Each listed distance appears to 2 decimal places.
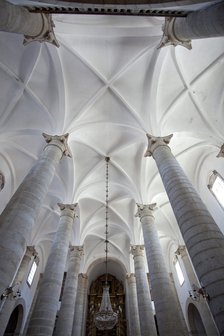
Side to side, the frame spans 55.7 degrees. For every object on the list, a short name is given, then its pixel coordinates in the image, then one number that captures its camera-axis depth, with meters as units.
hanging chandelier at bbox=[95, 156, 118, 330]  10.70
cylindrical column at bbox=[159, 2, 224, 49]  4.12
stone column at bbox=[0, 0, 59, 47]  4.31
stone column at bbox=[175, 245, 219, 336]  11.34
